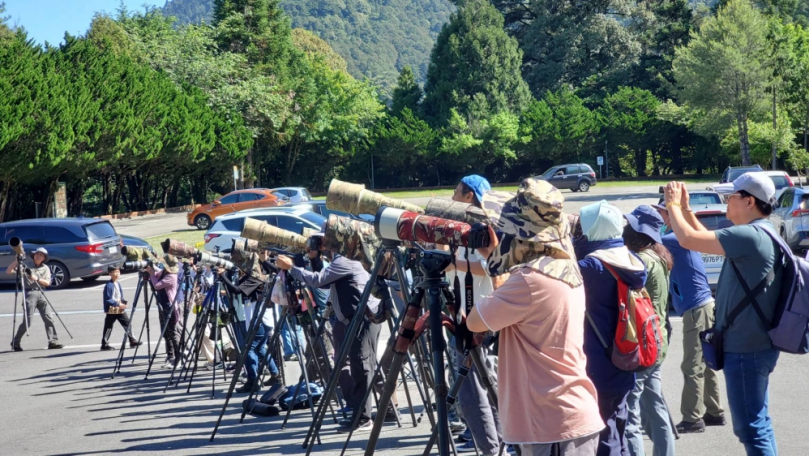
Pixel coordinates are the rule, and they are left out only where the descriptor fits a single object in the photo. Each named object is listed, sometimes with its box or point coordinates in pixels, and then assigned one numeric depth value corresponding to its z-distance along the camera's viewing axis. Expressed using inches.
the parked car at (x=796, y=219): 741.9
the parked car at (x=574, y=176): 1936.5
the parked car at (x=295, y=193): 1440.7
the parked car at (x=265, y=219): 880.9
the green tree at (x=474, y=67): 2313.0
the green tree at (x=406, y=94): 2407.7
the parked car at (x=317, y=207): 1002.8
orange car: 1401.3
